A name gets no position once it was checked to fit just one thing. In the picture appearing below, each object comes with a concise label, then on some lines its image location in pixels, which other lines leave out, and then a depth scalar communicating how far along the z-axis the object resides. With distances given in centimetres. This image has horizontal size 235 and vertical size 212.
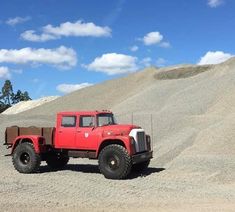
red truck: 913
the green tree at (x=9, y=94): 7439
